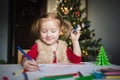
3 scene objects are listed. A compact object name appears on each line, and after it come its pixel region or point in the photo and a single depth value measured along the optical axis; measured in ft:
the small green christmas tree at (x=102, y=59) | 3.02
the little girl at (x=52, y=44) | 3.17
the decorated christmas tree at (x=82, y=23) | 6.34
